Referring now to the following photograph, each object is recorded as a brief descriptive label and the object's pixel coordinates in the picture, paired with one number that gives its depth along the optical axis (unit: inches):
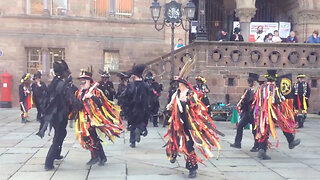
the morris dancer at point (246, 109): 322.7
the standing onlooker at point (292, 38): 631.8
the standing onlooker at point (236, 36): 601.0
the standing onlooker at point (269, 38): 633.0
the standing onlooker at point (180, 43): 665.6
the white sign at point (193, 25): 776.3
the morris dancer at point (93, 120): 249.3
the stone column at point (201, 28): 556.3
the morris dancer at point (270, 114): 290.2
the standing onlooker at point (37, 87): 479.2
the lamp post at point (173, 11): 511.5
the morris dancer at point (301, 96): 492.1
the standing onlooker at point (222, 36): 607.4
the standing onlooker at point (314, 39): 614.9
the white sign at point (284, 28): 734.5
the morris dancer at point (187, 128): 229.6
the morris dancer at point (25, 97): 496.4
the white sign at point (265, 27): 719.1
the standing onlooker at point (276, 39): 633.2
